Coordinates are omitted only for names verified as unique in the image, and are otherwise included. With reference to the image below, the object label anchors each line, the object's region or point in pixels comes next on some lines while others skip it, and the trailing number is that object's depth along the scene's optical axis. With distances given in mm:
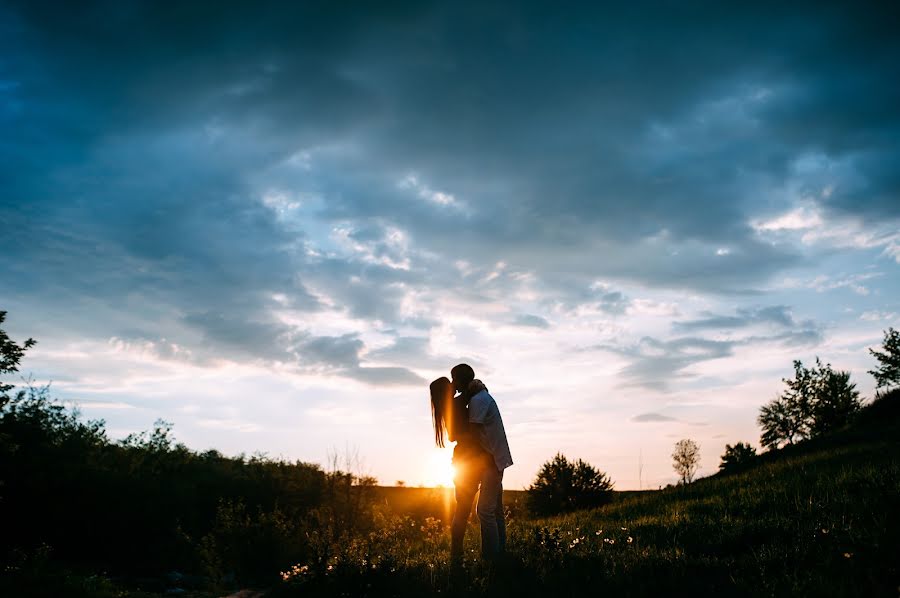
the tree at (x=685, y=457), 53844
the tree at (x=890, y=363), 45750
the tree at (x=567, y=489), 18672
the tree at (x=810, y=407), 49156
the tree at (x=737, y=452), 38900
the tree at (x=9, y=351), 19484
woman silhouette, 8219
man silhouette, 8117
